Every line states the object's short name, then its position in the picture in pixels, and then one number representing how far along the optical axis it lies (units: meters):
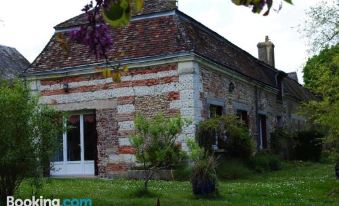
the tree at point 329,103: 12.28
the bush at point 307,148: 25.55
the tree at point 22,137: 8.40
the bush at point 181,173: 14.97
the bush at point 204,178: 10.39
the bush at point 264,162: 18.39
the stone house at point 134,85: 16.42
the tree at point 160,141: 12.05
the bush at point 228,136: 15.97
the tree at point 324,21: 20.50
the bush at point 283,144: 24.23
